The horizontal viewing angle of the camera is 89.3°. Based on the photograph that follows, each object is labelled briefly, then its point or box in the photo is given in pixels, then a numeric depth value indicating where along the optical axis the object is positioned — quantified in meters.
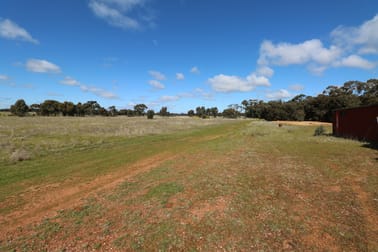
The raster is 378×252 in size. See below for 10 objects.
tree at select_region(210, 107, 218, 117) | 151.95
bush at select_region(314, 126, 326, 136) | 22.23
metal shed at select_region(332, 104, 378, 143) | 15.97
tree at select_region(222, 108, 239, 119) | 146.30
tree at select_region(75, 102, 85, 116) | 104.94
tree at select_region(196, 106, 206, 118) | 144.75
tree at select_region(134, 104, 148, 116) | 137.75
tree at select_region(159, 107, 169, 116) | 136.25
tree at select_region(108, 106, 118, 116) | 131.88
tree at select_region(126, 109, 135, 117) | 137.71
